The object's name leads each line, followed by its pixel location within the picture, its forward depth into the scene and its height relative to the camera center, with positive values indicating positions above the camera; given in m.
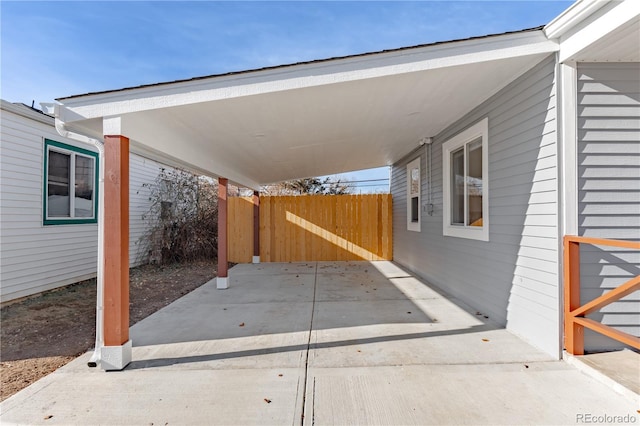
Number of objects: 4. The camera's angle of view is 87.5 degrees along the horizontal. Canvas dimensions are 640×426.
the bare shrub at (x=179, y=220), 9.52 -0.18
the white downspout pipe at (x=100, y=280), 2.96 -0.60
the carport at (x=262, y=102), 2.96 +1.16
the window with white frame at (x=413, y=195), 7.39 +0.45
